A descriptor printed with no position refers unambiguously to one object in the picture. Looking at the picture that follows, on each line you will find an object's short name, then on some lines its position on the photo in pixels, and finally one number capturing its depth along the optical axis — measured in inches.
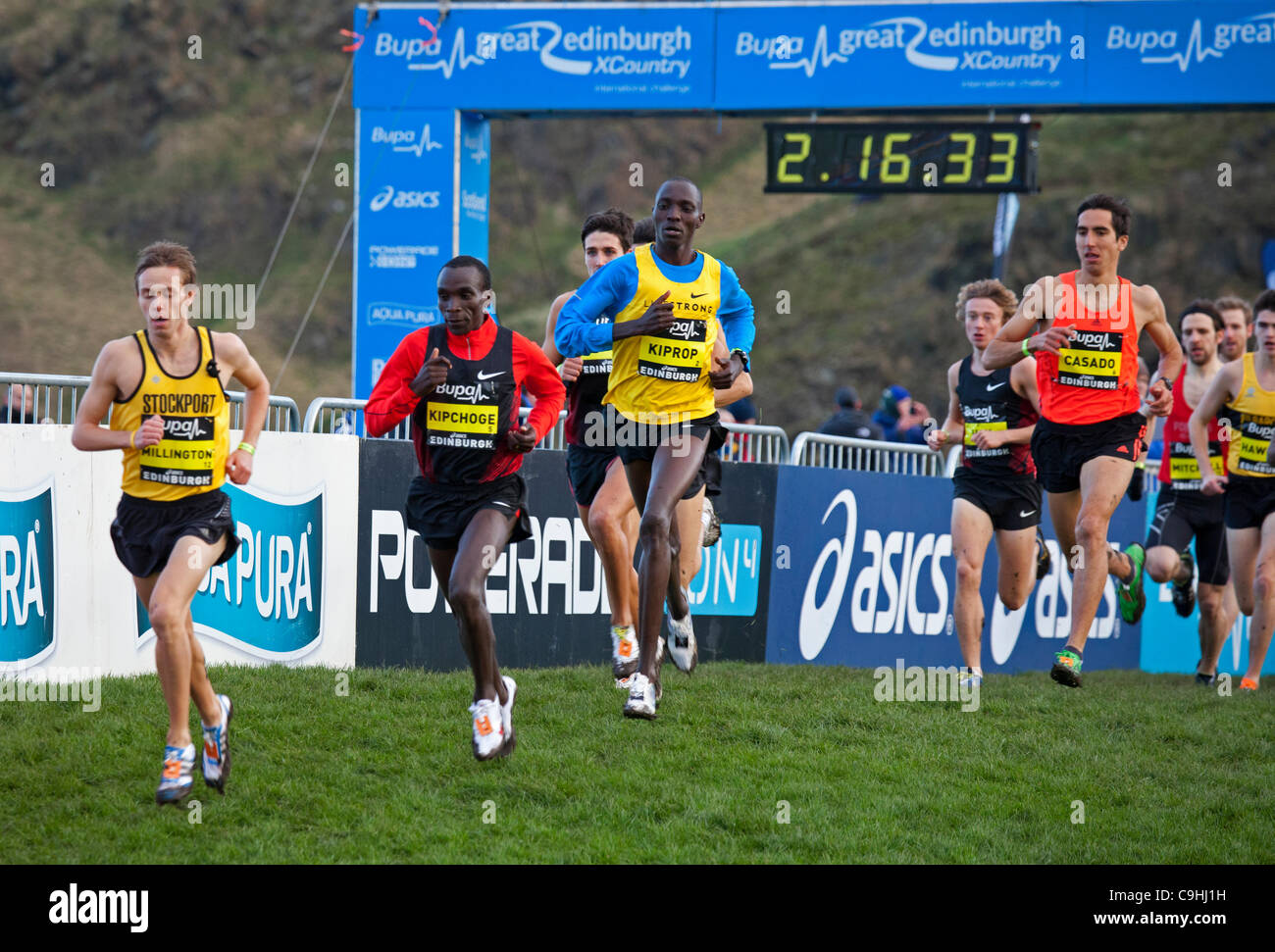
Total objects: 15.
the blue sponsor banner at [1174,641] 653.3
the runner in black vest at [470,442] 287.0
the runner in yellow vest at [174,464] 261.0
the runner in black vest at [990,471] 416.5
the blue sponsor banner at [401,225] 753.0
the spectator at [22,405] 354.9
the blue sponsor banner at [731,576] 482.3
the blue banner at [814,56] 719.1
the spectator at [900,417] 669.9
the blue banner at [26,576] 338.6
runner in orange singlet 367.2
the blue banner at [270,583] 377.1
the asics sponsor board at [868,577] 504.7
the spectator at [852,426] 593.9
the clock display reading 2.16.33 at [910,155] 706.8
